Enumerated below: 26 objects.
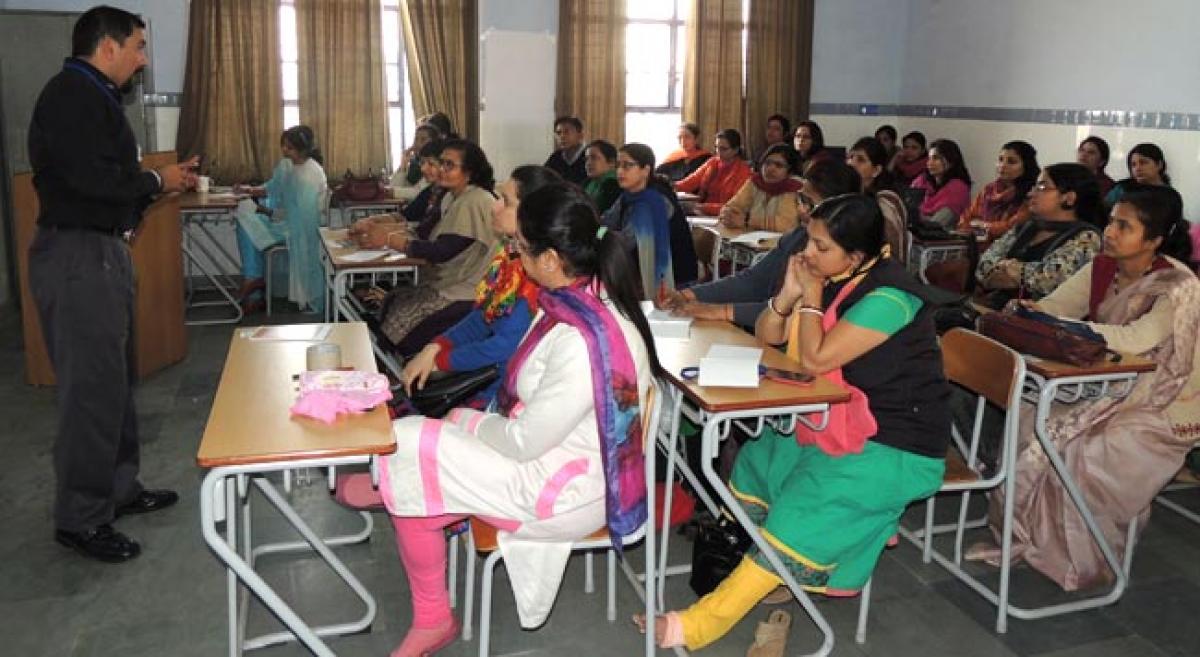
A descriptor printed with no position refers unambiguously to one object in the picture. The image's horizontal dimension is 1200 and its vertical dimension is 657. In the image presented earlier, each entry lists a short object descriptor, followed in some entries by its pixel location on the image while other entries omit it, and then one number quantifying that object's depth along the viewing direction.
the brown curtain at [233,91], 7.12
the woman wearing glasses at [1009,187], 6.18
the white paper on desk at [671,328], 2.90
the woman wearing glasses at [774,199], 5.93
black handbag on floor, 2.84
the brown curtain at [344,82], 7.33
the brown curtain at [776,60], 8.40
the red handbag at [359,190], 6.46
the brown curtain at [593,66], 7.94
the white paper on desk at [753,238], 5.30
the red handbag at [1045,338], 2.72
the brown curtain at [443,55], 7.52
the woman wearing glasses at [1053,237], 3.87
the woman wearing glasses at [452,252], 4.12
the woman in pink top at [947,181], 7.31
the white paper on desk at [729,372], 2.39
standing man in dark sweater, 2.84
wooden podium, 4.57
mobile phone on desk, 2.43
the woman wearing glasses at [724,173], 7.41
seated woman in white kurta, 2.11
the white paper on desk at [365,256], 4.32
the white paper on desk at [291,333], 2.69
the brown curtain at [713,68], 8.27
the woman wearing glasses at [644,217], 4.39
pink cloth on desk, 2.03
